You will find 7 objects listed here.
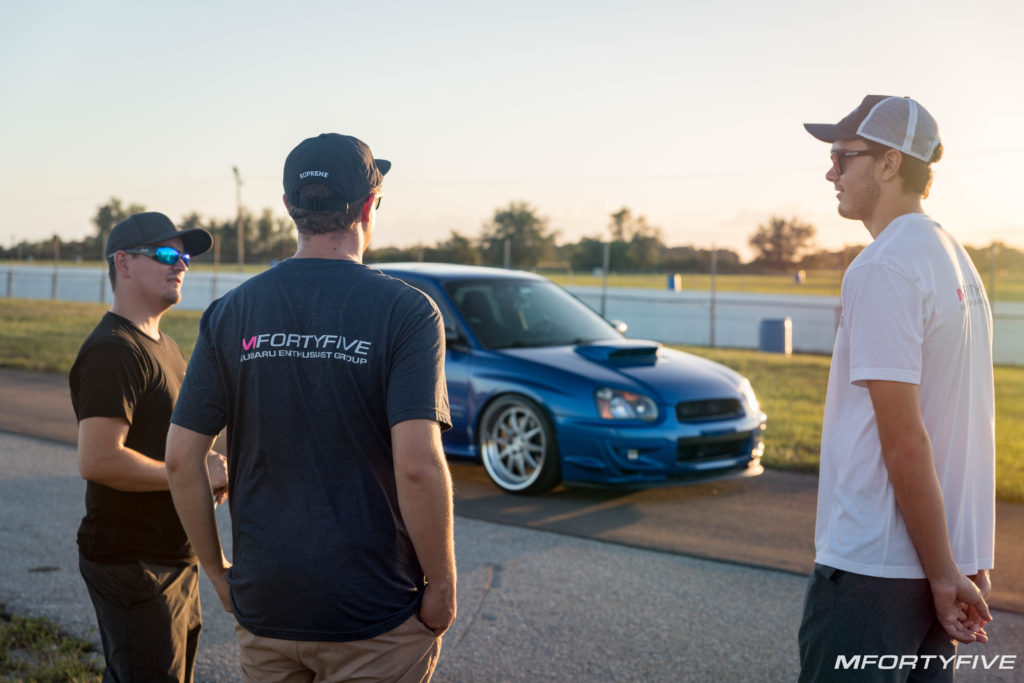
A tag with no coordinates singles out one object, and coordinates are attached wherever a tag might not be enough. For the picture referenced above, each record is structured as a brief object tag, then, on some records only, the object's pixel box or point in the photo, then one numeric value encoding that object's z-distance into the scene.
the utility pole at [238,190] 59.50
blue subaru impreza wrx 7.27
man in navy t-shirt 2.10
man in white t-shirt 2.21
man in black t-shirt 2.88
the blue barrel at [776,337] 21.83
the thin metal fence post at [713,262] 28.47
